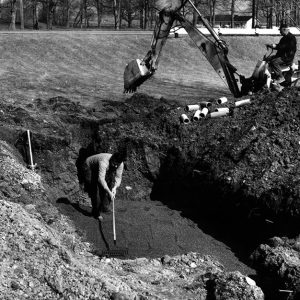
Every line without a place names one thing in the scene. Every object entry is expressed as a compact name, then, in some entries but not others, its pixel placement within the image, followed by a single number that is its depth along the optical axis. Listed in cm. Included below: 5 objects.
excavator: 1373
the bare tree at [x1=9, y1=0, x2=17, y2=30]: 3600
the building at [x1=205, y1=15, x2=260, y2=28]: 6178
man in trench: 951
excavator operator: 1433
